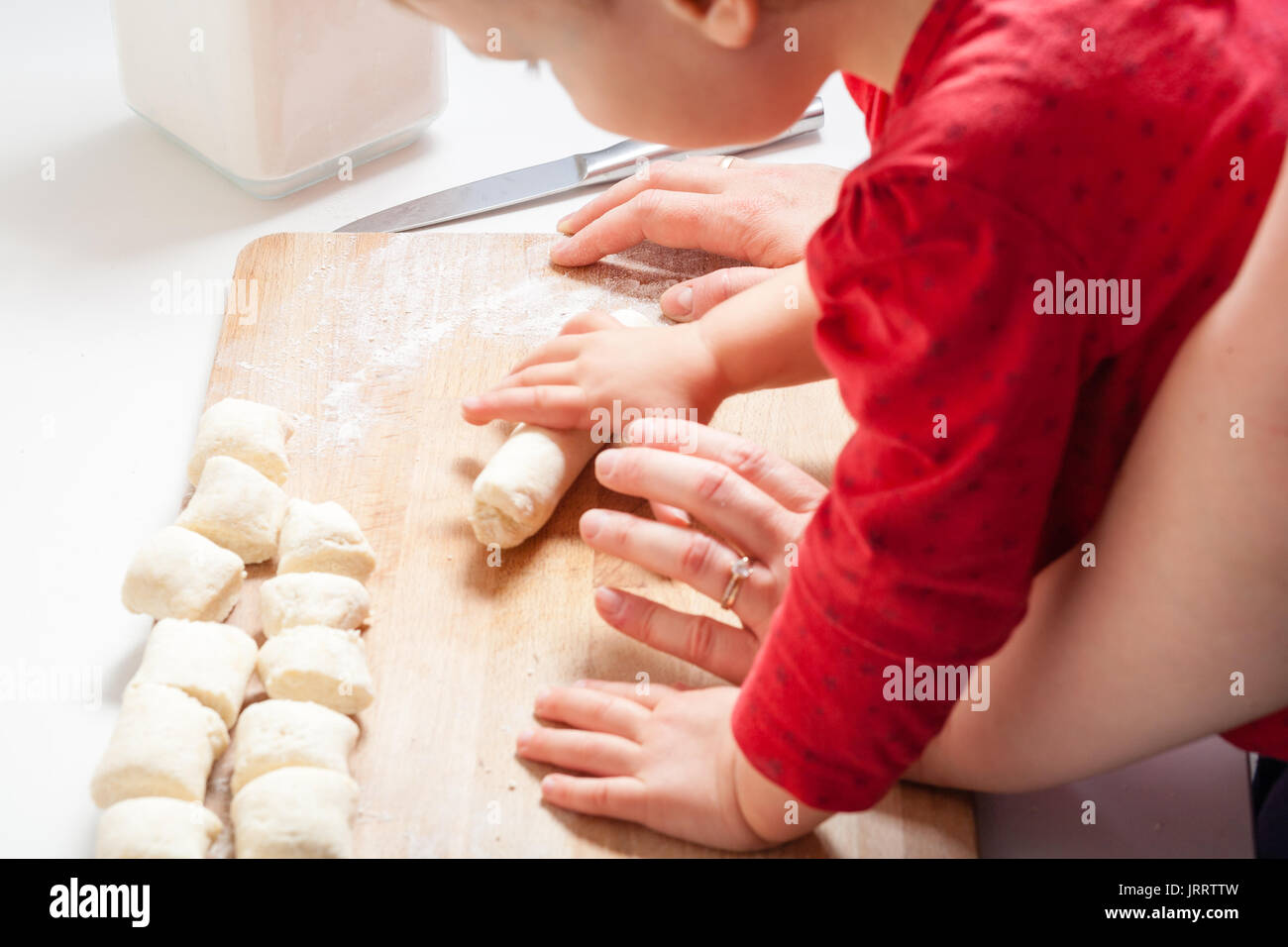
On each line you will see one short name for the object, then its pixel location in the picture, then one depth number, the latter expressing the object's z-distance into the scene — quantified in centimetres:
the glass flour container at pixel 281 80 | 107
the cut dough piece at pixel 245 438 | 89
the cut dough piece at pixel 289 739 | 73
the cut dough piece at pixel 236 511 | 85
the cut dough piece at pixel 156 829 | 68
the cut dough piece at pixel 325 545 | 83
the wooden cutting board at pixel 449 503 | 74
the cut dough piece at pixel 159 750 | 71
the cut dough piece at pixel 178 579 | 81
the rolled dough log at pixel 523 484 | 86
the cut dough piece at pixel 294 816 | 69
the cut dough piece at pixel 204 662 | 76
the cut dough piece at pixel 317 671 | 76
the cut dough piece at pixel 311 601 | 80
